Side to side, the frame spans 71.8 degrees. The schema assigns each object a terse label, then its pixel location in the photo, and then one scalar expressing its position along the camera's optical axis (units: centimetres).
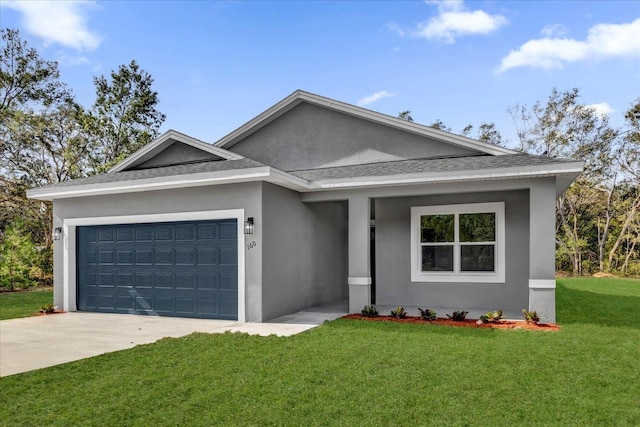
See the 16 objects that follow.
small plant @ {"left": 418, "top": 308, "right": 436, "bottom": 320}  913
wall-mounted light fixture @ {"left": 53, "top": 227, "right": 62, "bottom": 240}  1161
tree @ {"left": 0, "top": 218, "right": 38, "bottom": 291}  1647
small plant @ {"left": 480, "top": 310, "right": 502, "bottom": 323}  877
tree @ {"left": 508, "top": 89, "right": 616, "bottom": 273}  2342
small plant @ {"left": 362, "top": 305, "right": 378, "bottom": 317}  952
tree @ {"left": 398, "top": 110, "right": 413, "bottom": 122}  3195
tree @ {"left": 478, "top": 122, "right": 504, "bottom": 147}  2842
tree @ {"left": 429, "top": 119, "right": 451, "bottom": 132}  3220
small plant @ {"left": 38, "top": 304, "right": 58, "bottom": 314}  1109
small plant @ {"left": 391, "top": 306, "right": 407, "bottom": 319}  934
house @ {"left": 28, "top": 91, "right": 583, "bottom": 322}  930
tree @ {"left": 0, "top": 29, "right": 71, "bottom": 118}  1959
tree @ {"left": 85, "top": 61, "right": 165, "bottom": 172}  2133
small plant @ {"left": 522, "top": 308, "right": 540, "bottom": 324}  862
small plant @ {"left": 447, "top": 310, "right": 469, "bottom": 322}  895
